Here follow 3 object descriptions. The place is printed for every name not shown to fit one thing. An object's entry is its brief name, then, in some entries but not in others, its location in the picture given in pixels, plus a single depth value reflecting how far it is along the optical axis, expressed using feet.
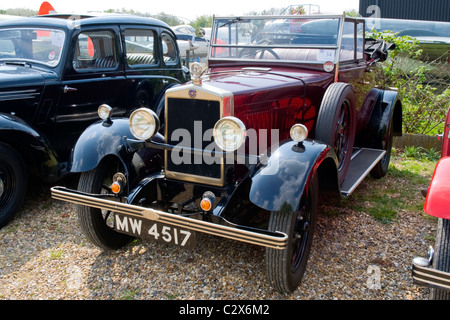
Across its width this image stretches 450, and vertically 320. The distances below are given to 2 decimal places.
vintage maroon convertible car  8.04
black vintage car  12.14
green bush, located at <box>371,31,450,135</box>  20.02
